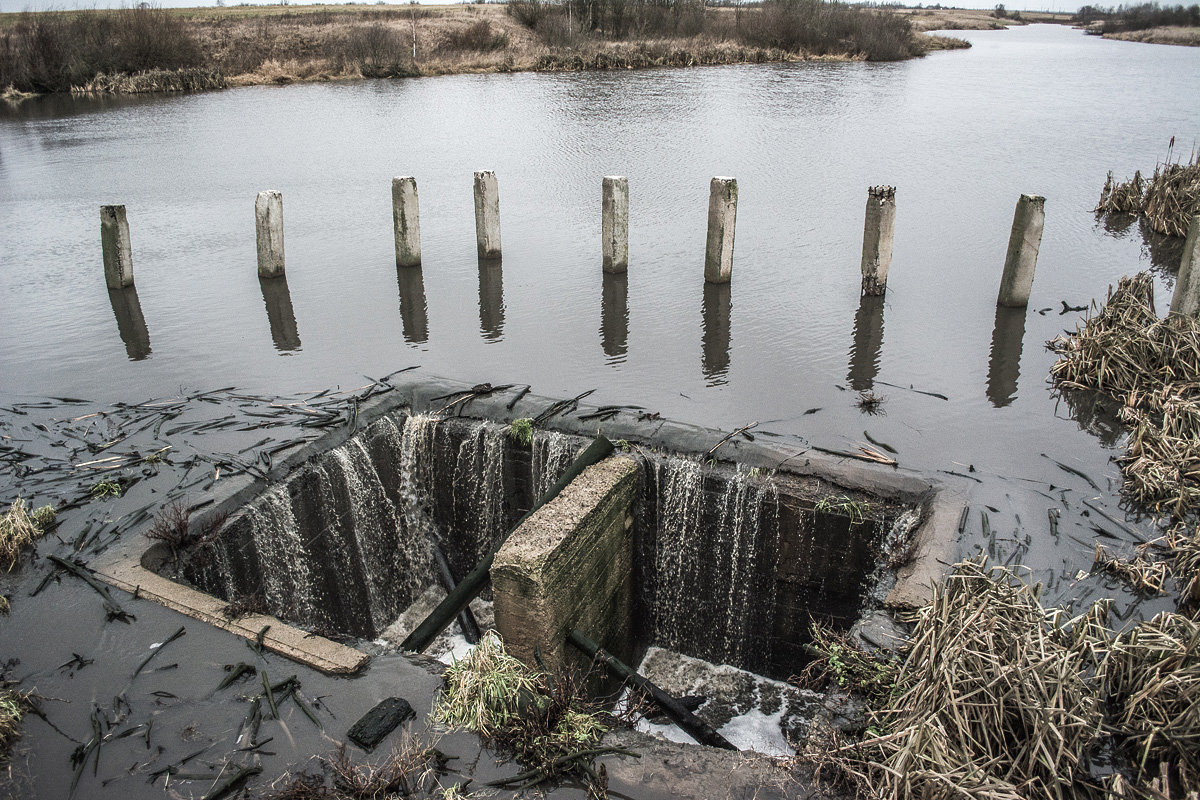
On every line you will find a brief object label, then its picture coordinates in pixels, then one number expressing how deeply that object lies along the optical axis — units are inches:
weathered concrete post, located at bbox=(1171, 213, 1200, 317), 382.1
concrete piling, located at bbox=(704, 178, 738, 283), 448.5
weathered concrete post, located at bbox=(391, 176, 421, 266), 485.7
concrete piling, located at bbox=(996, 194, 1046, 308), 408.8
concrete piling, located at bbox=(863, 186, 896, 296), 430.0
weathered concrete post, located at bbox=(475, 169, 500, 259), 495.2
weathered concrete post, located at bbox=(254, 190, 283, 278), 472.4
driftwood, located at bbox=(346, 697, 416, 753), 182.2
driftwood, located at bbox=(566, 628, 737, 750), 225.6
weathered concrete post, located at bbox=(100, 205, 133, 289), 456.1
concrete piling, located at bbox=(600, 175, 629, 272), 467.8
